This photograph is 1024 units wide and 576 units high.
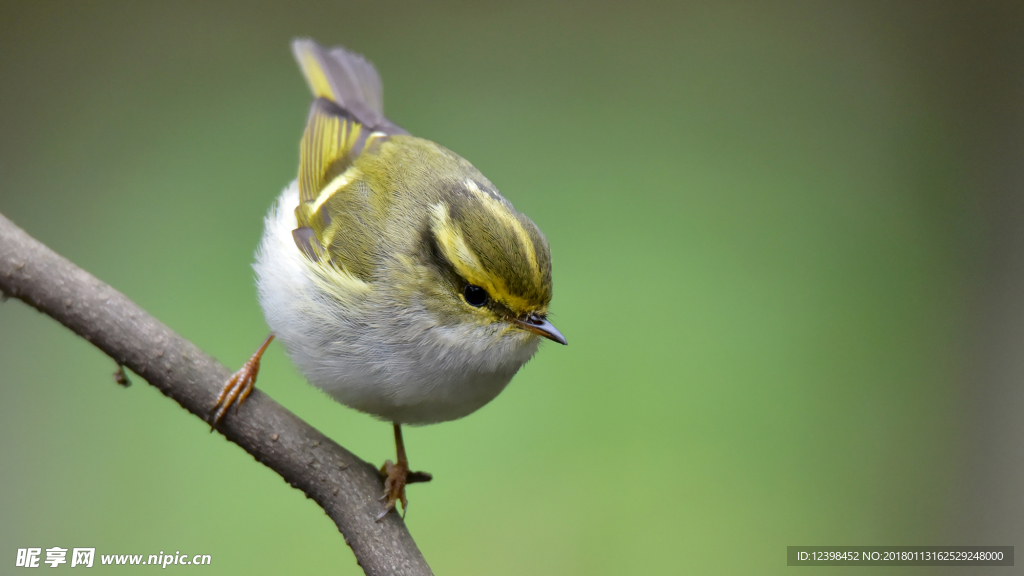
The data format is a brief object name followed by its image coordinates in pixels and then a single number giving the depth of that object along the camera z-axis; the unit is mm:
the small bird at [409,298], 4465
